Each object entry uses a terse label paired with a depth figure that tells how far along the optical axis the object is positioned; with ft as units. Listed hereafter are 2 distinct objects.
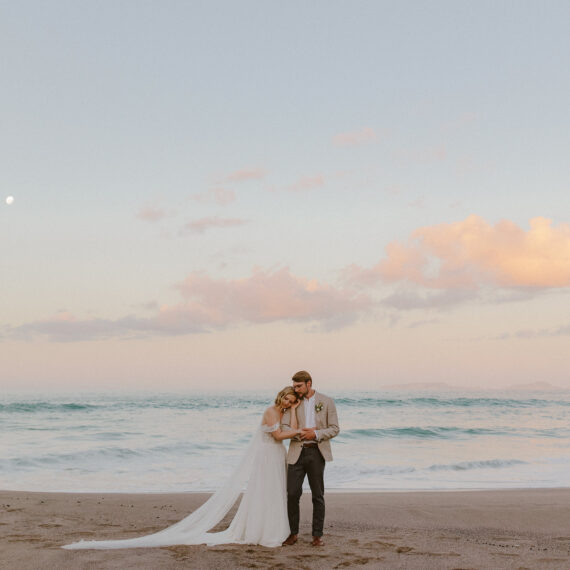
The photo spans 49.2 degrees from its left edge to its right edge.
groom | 22.84
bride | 22.72
